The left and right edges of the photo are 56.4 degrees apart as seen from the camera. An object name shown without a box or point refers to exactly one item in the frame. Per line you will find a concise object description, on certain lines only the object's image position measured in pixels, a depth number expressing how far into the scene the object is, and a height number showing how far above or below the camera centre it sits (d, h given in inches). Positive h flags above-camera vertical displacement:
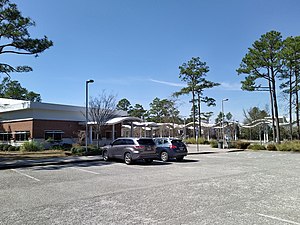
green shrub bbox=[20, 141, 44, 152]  1106.7 -34.7
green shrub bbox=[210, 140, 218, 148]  1434.8 -44.9
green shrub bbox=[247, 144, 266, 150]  1253.1 -55.1
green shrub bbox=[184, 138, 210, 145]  1732.3 -33.9
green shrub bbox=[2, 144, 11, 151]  1189.3 -36.3
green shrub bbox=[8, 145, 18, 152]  1169.4 -42.2
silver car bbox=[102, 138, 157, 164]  642.2 -30.8
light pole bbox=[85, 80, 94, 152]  923.2 +168.7
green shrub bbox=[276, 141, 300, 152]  1165.2 -50.0
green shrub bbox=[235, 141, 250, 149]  1334.9 -47.9
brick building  1273.4 +72.9
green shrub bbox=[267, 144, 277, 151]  1233.3 -59.2
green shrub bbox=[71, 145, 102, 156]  904.0 -45.1
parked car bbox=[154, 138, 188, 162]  721.6 -33.8
